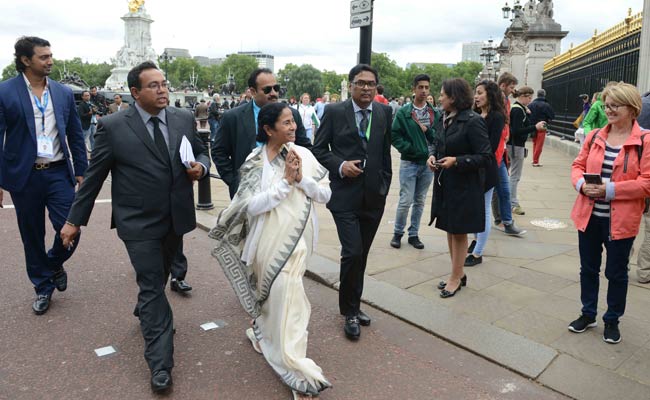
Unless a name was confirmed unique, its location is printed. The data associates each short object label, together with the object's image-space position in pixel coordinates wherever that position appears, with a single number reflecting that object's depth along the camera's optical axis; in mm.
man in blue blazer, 4434
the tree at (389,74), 116375
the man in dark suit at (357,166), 4113
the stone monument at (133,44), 74562
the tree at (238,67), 138625
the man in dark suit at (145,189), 3453
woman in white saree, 3150
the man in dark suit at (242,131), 4289
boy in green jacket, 6148
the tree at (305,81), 118625
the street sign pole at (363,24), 6379
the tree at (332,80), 142875
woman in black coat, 4566
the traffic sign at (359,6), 6340
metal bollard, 8461
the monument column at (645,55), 9352
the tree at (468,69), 120500
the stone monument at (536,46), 21984
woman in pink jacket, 3730
